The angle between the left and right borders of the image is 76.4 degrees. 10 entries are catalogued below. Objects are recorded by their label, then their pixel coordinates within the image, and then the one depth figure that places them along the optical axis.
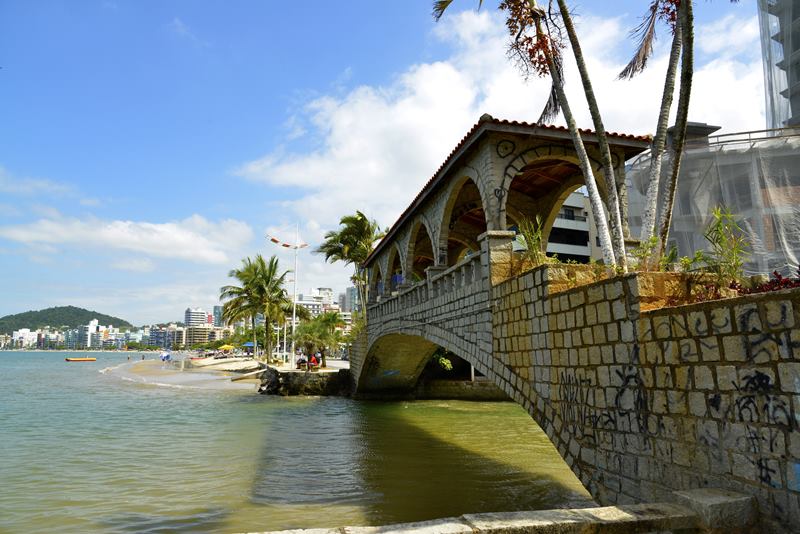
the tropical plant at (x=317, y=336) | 40.81
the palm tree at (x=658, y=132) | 7.25
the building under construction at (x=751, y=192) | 20.89
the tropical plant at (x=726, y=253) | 5.55
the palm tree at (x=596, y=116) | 7.66
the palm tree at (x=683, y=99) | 6.79
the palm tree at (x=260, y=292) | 48.03
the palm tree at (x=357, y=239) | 34.16
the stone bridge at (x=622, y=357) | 4.00
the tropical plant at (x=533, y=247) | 8.45
